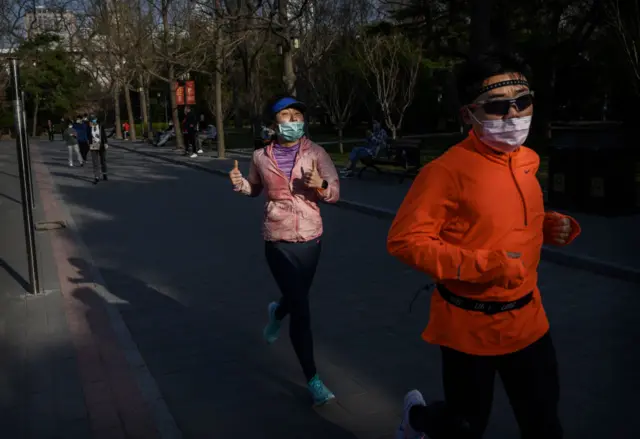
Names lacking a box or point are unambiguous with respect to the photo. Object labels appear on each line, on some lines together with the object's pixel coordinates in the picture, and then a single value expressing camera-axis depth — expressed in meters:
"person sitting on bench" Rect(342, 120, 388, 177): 17.89
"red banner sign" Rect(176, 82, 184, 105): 36.28
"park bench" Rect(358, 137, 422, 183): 16.47
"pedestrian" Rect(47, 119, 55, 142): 56.38
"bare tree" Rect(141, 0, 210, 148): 27.70
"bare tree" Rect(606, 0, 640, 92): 15.96
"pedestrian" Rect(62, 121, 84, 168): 25.52
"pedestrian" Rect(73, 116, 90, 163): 22.52
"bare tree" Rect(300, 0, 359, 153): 27.42
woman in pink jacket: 4.12
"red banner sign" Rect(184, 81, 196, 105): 35.62
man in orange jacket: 2.49
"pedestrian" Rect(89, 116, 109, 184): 18.55
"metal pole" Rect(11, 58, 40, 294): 6.74
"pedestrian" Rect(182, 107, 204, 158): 29.89
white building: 54.05
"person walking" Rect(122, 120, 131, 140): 55.44
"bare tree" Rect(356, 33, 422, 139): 27.56
